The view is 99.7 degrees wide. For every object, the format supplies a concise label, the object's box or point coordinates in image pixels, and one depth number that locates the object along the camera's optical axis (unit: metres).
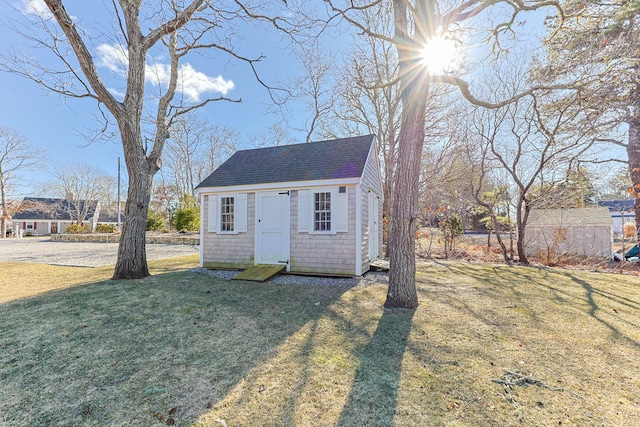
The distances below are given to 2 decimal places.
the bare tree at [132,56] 5.81
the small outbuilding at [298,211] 7.14
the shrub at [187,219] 20.98
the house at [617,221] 26.56
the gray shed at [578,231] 13.80
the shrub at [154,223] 24.72
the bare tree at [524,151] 9.86
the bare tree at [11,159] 27.08
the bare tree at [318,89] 14.83
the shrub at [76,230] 24.11
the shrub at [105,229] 25.11
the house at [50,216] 37.22
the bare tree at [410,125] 4.57
